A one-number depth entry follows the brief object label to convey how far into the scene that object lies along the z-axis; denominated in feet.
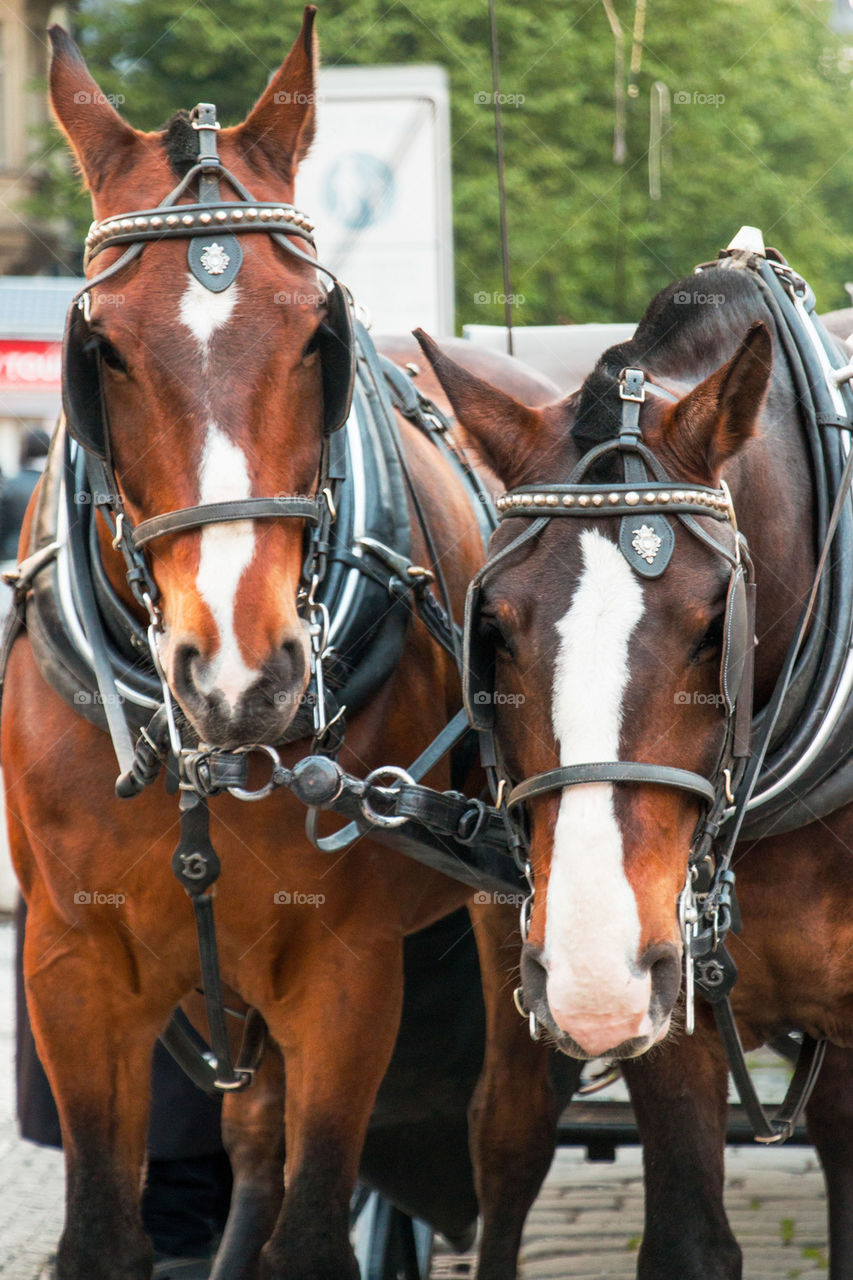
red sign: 95.66
